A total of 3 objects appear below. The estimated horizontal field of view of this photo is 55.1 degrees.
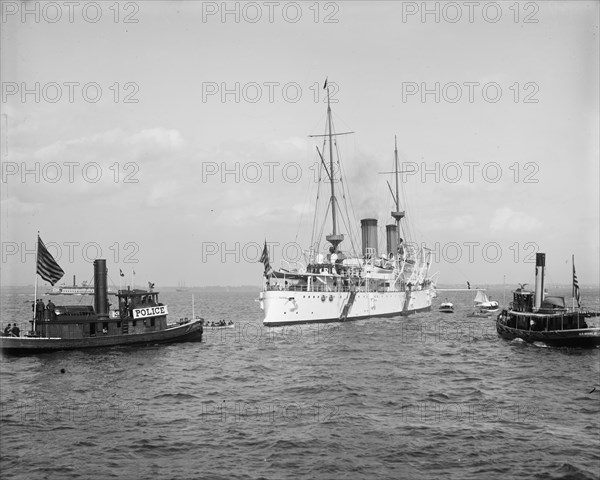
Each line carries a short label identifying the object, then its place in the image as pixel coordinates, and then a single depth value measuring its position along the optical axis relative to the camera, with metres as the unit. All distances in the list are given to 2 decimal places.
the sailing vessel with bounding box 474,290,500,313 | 106.75
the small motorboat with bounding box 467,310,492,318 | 99.50
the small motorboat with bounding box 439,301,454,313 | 113.88
